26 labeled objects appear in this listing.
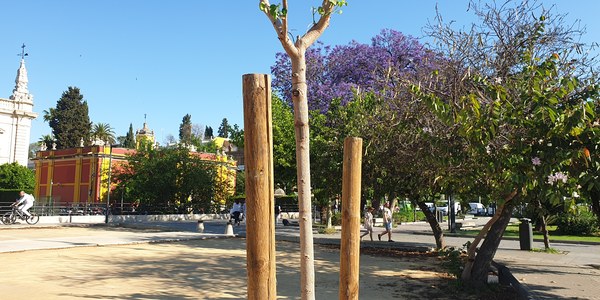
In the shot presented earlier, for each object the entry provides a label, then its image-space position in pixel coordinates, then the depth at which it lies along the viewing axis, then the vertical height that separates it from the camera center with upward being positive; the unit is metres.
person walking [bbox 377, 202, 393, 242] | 19.85 -0.07
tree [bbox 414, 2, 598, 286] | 6.22 +1.38
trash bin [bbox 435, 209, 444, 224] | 38.93 -0.07
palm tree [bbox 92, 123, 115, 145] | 68.38 +11.65
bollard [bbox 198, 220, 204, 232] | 23.61 -0.43
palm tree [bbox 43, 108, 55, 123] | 67.50 +14.01
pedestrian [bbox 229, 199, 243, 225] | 27.25 +0.26
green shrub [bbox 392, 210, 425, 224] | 37.38 +0.02
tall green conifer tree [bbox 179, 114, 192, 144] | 89.50 +18.11
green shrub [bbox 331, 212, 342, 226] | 32.00 -0.23
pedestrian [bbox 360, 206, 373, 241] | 19.69 -0.11
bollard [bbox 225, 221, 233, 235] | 21.30 -0.56
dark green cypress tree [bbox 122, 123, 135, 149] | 82.69 +13.28
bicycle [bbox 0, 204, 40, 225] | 25.55 +0.02
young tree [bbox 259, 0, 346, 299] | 3.33 +0.52
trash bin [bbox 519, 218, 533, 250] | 18.17 -0.69
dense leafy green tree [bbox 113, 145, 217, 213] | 34.25 +2.65
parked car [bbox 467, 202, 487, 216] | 60.78 +0.72
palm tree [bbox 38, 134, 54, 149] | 63.64 +10.12
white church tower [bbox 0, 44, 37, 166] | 62.53 +11.44
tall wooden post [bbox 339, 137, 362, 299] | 3.42 +0.03
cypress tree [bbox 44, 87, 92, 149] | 65.88 +12.91
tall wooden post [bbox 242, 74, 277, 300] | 2.84 +0.15
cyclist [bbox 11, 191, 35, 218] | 25.59 +0.73
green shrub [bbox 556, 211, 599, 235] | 26.07 -0.49
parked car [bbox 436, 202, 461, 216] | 51.63 +0.86
